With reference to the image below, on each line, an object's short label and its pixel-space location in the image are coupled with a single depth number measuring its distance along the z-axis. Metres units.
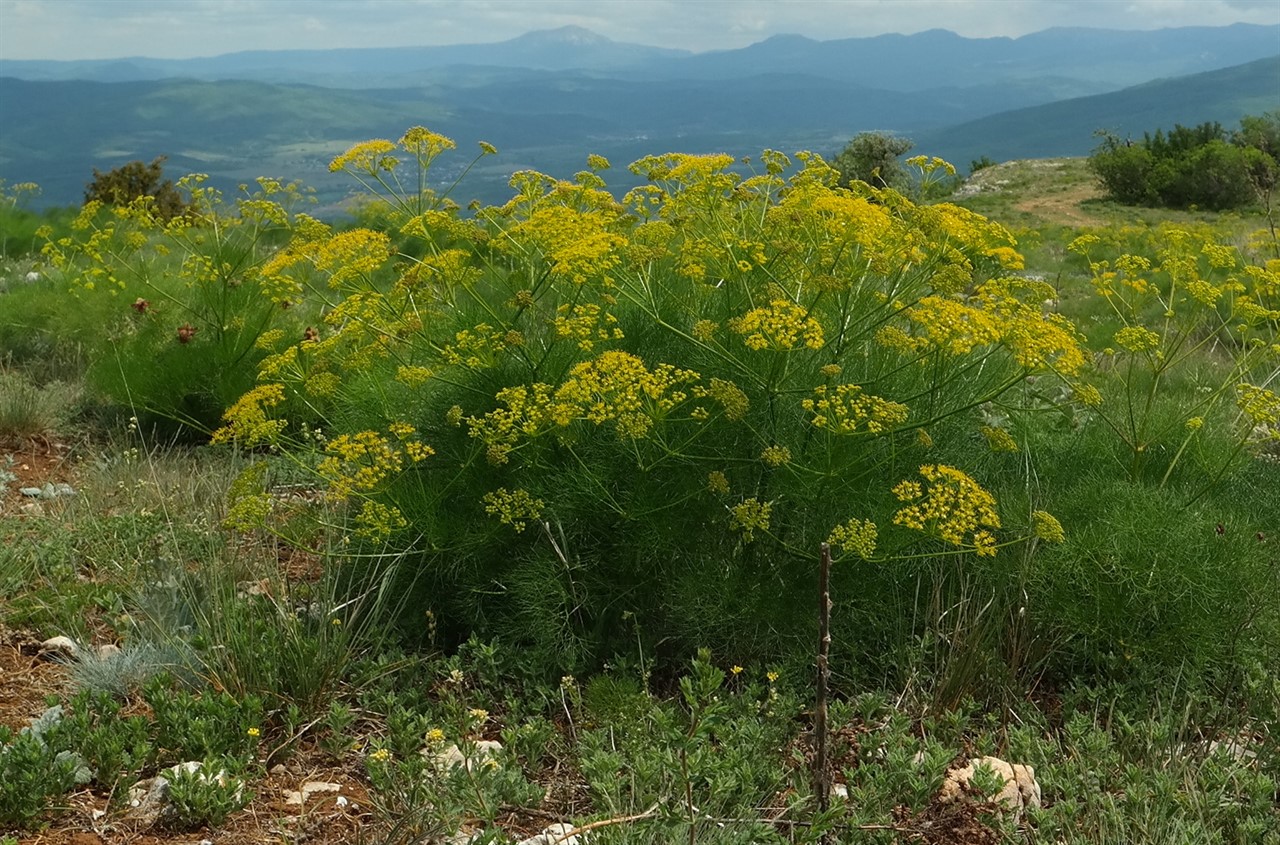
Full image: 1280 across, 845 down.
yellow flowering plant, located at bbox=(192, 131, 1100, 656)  3.58
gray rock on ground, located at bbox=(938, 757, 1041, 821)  3.04
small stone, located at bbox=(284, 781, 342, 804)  3.14
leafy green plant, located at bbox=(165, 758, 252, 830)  2.87
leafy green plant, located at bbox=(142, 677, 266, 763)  3.20
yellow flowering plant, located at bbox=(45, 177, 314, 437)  6.70
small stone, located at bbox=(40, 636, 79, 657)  4.08
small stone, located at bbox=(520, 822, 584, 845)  2.76
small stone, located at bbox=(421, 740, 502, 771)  2.93
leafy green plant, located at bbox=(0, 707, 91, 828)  2.84
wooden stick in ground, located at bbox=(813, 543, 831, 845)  2.78
